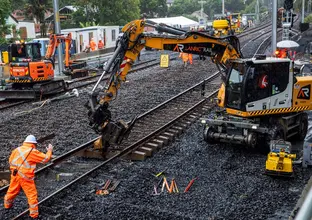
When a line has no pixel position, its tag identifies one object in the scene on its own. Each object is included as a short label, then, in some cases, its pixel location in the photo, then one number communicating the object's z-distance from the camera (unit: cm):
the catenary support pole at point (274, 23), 2009
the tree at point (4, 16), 2827
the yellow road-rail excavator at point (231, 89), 1052
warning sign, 2680
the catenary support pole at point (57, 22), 2395
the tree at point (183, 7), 8162
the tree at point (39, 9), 4250
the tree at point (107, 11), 4888
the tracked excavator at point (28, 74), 1872
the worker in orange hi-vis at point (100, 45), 3803
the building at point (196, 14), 8735
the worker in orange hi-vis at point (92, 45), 3662
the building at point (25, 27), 4310
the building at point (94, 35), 3768
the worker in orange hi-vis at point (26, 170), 755
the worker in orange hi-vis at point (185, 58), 2630
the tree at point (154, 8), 6844
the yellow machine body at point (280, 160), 925
